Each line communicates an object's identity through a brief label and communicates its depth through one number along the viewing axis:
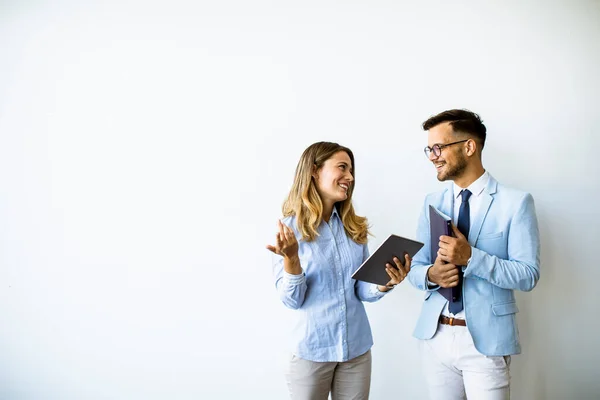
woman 1.67
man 1.68
